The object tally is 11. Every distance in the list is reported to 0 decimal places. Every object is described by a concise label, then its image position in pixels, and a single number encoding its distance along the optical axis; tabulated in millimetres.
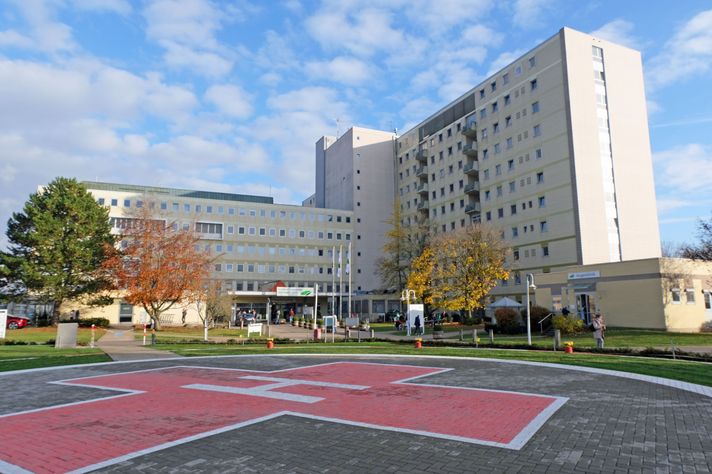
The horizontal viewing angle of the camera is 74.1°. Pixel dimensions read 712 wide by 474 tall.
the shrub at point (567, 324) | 30719
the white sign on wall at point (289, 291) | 67625
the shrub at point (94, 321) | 45159
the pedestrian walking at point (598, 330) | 22453
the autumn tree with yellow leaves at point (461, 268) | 42406
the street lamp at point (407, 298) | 36594
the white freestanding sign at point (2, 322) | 28797
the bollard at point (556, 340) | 22453
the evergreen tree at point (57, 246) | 43562
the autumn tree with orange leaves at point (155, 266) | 41844
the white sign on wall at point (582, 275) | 36184
